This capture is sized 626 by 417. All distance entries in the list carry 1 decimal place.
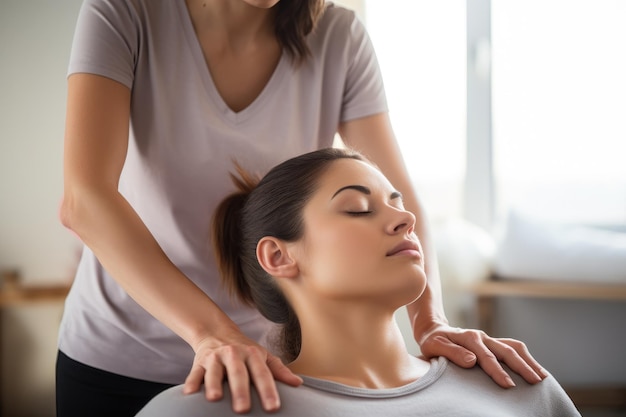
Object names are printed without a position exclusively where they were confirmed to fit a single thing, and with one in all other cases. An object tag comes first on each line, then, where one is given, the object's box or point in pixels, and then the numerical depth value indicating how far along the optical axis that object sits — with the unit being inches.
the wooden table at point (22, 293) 120.2
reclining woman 47.4
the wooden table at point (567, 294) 116.3
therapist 47.4
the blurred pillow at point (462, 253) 124.4
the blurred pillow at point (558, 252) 115.8
